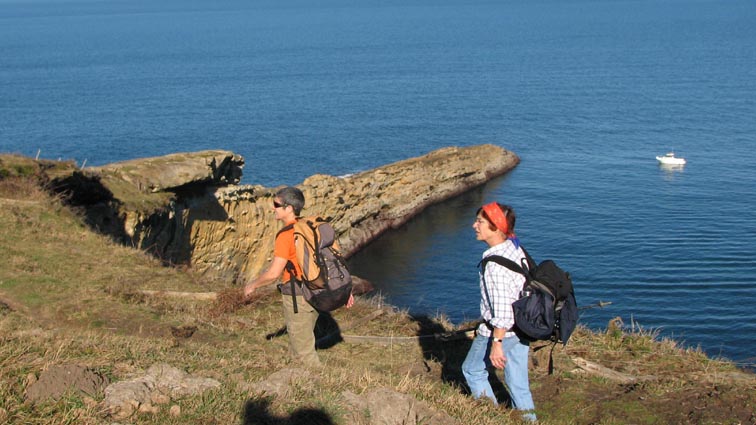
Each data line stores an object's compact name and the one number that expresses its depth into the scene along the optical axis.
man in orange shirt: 9.54
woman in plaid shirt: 8.49
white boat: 68.31
